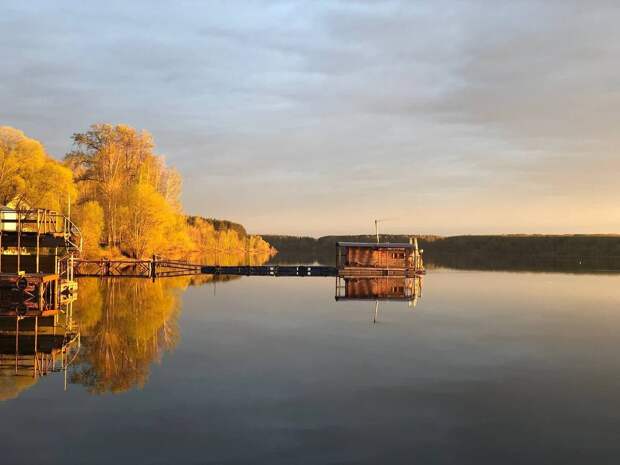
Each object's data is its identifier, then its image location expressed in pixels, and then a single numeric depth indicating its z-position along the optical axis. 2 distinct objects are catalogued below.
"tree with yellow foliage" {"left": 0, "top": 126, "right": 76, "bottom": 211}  59.73
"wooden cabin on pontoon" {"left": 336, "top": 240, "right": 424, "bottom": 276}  67.19
